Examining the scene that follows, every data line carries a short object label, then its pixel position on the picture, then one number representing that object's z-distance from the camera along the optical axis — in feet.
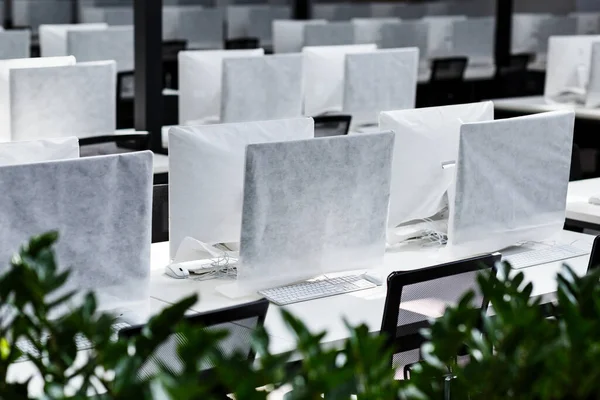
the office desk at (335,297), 12.02
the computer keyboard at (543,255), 15.01
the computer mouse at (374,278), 13.95
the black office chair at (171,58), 43.76
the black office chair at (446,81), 40.96
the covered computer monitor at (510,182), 14.51
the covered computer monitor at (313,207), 12.66
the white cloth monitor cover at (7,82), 21.47
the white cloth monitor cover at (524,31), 51.20
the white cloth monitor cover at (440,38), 48.32
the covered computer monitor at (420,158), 14.93
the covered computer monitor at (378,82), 27.19
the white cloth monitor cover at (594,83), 29.39
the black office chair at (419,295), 10.84
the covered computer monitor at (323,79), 28.52
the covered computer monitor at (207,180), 13.21
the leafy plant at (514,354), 4.38
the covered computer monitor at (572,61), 31.00
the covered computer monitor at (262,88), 25.36
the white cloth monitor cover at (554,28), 51.24
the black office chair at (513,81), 39.99
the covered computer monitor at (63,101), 21.34
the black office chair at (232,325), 8.75
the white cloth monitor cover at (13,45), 30.38
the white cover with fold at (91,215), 11.01
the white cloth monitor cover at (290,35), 40.51
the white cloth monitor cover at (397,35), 45.89
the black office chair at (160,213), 16.17
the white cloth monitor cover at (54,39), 33.75
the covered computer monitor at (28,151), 12.38
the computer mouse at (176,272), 14.13
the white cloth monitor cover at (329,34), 40.77
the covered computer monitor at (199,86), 25.77
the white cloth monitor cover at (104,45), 31.92
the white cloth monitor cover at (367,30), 44.03
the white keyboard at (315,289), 13.04
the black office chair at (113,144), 19.70
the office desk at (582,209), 17.81
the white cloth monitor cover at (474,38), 48.73
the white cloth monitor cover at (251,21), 53.97
